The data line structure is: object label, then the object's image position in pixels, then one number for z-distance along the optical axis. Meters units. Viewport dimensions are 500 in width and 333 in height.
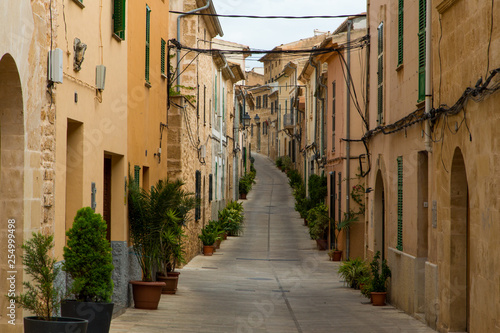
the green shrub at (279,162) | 63.15
